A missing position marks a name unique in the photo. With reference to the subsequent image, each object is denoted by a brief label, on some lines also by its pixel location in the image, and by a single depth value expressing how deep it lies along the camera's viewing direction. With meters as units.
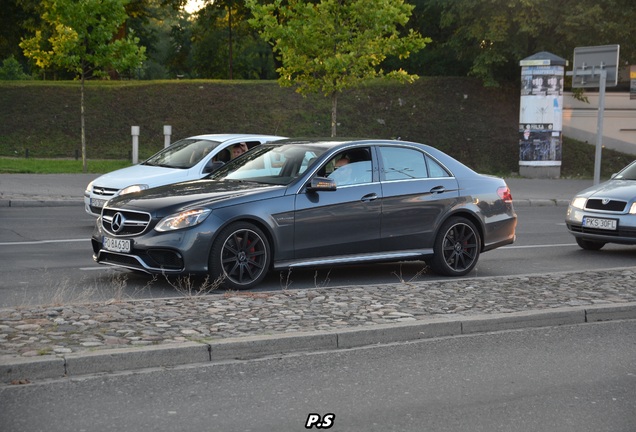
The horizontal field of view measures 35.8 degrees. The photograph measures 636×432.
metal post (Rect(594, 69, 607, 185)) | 21.83
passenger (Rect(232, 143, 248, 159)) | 16.30
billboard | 31.17
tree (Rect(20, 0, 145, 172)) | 25.94
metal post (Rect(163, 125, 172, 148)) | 27.78
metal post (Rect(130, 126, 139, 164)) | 28.05
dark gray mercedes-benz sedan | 9.74
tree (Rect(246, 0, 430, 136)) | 27.08
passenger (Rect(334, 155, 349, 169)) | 10.85
